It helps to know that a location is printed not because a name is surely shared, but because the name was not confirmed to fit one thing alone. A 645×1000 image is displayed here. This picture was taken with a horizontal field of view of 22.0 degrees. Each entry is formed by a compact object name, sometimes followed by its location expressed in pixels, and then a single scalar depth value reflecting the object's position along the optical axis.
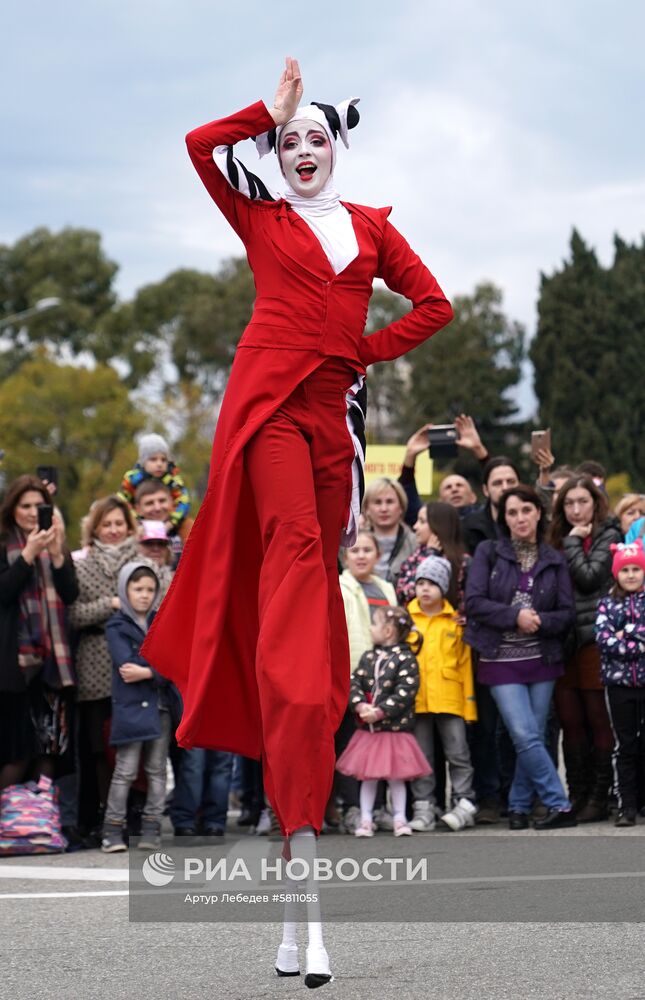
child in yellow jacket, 9.30
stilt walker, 4.91
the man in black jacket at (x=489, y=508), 10.11
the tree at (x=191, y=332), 61.19
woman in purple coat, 9.02
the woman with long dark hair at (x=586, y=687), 9.34
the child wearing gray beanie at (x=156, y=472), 10.91
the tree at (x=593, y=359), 60.75
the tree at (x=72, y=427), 41.91
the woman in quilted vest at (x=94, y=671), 9.23
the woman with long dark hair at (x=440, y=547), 9.81
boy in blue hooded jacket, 8.83
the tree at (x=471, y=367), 63.31
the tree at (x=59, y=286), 61.62
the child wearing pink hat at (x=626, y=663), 8.79
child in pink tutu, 9.09
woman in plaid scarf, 8.96
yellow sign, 13.98
